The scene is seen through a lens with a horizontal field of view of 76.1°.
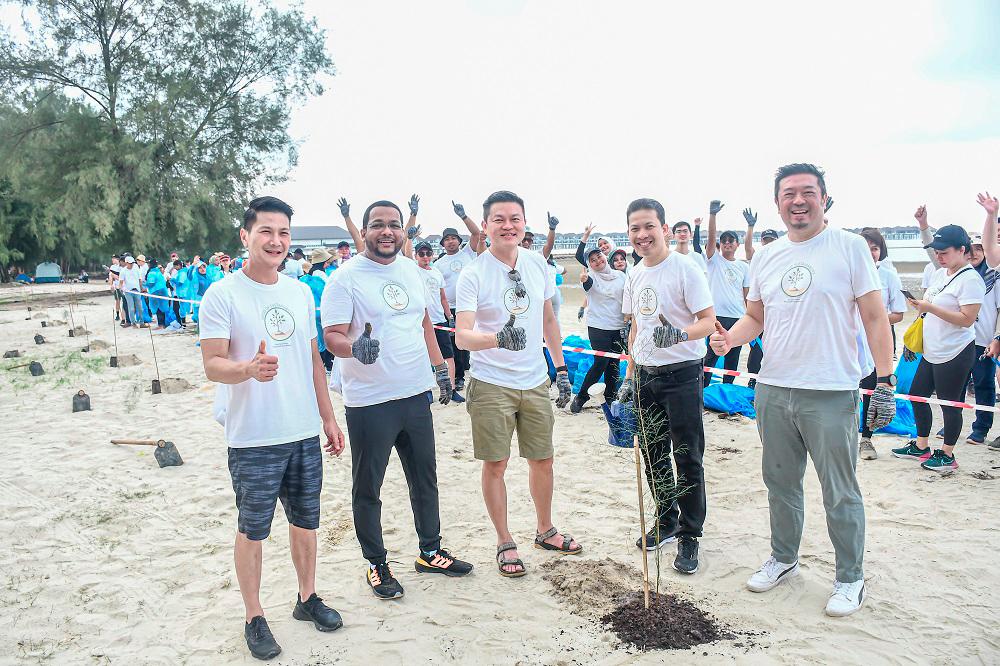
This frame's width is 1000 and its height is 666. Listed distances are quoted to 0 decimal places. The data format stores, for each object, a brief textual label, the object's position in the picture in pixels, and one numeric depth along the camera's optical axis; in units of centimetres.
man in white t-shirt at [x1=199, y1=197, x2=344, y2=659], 284
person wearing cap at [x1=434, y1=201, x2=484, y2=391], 844
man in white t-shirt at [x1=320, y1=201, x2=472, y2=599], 347
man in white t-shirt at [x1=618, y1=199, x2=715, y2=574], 379
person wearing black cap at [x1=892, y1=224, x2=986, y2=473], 496
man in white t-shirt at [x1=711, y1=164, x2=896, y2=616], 317
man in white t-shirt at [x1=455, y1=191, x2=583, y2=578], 367
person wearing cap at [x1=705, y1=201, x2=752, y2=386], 780
